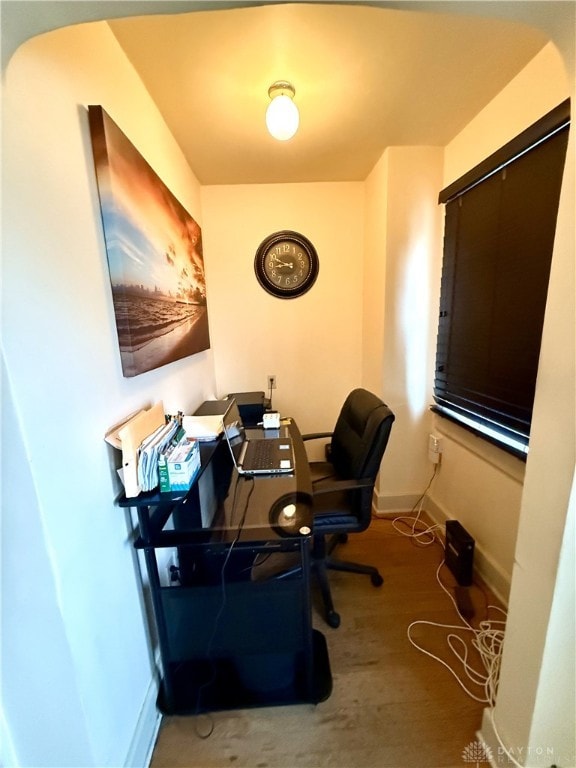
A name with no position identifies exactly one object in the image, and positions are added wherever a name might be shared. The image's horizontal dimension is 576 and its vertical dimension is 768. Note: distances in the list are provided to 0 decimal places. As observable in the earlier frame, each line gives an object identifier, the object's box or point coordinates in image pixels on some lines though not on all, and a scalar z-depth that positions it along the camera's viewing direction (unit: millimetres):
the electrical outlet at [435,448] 2029
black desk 1000
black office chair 1370
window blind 1232
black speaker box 1575
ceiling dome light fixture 1252
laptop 1342
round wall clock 2297
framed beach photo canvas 905
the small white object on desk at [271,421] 1838
